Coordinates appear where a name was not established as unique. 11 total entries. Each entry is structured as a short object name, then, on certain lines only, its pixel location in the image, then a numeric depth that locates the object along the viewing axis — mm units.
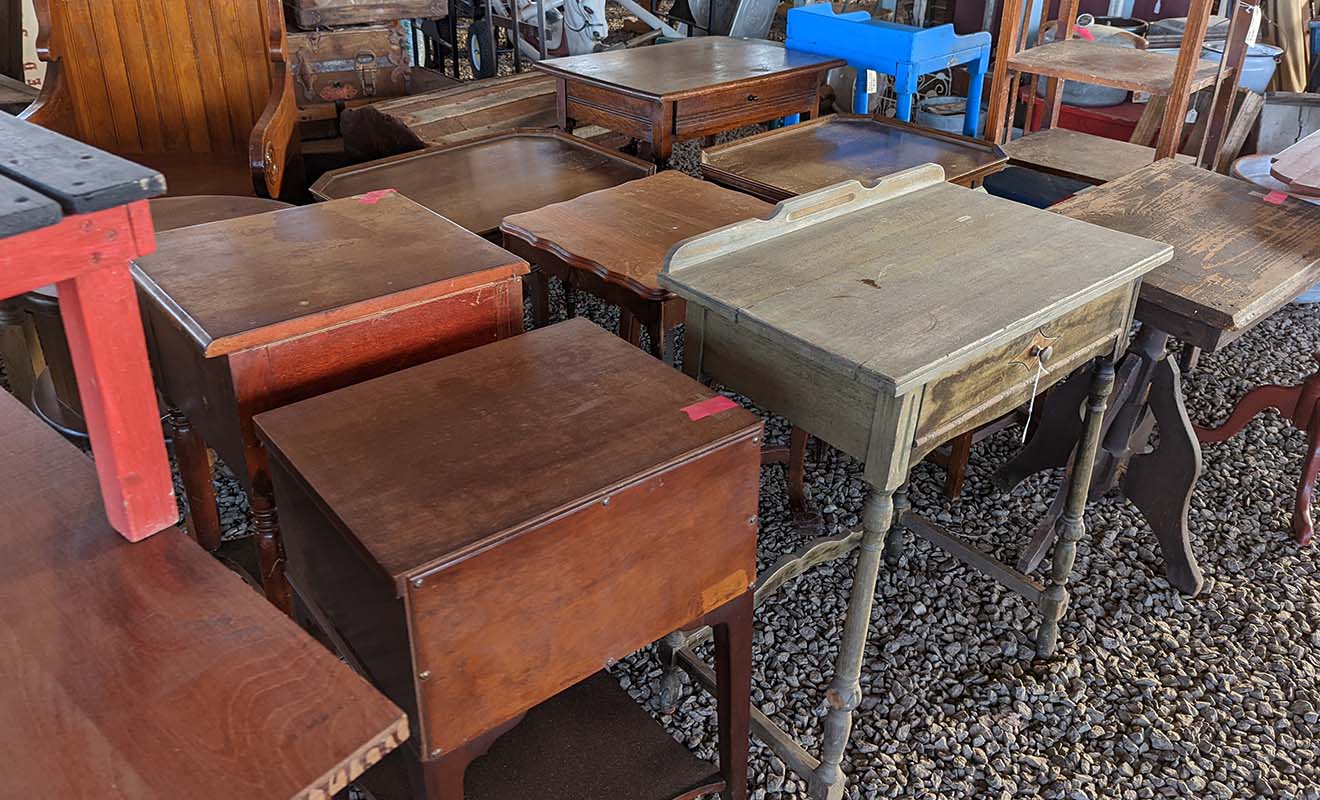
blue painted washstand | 3391
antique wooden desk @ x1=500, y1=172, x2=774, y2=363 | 1989
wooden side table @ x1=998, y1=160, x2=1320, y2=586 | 1865
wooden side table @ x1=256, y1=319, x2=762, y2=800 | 1140
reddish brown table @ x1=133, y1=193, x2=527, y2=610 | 1443
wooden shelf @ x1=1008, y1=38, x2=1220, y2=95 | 2705
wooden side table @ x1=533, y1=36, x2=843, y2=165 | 3090
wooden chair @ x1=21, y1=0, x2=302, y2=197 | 2904
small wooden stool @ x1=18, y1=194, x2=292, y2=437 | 2137
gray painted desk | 1410
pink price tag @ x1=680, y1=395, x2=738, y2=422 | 1369
